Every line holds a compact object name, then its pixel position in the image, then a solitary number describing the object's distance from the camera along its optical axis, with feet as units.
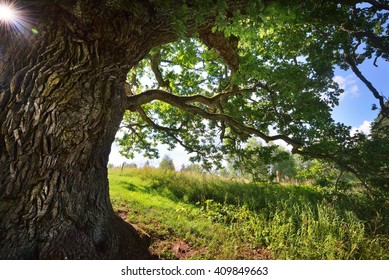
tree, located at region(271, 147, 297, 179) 110.20
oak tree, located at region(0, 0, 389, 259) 8.86
